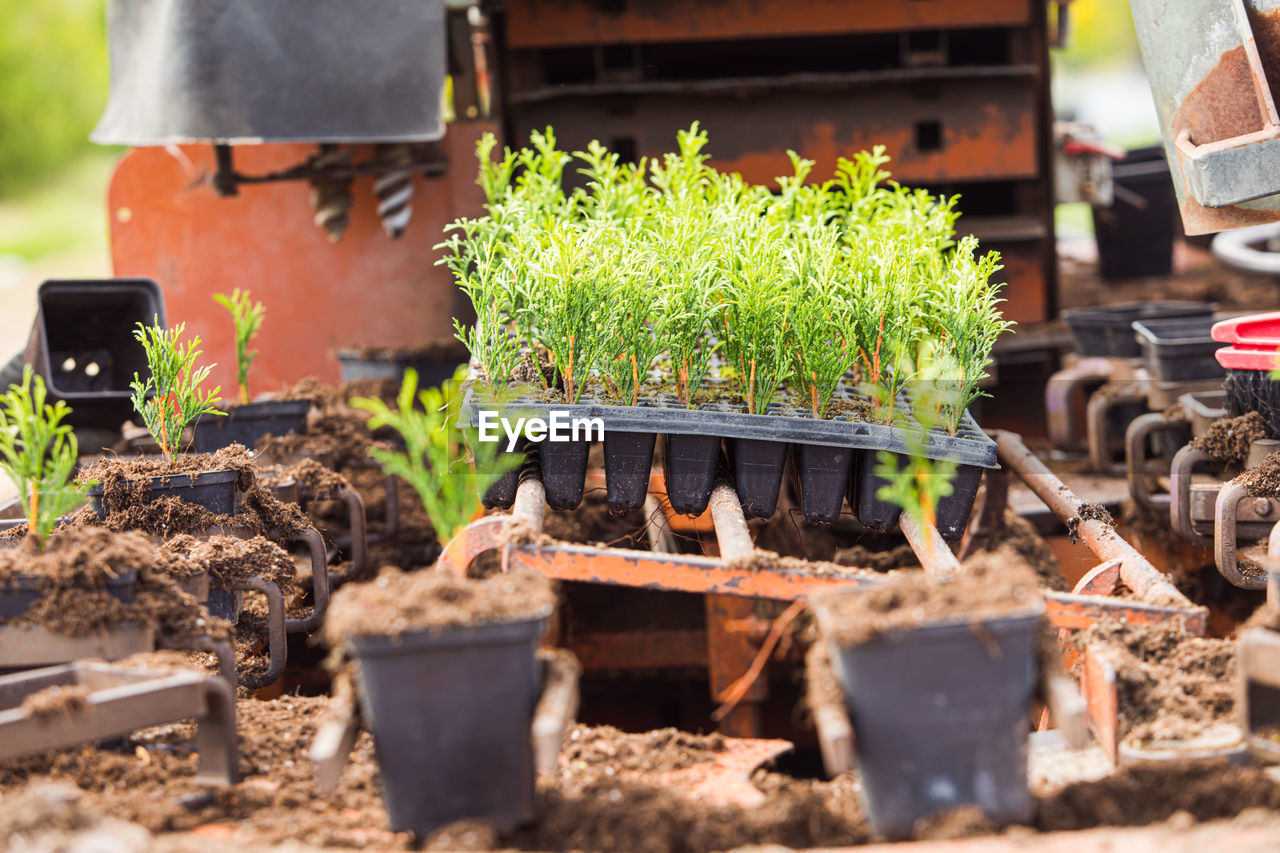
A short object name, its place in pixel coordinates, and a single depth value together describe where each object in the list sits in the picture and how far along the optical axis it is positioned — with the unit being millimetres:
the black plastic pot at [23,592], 2398
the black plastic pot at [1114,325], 4684
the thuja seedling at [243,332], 3955
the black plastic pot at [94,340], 4270
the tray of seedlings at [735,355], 3018
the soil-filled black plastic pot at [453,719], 1974
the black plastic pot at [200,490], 3016
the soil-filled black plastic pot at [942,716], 1942
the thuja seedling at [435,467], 2236
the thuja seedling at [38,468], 2500
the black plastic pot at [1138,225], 7859
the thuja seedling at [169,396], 3143
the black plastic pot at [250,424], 3922
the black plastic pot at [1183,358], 4027
